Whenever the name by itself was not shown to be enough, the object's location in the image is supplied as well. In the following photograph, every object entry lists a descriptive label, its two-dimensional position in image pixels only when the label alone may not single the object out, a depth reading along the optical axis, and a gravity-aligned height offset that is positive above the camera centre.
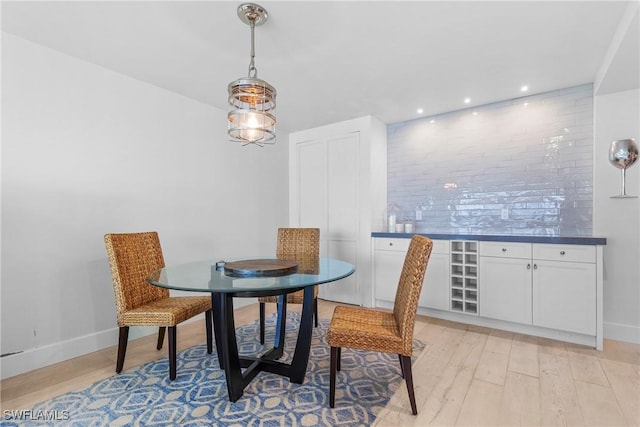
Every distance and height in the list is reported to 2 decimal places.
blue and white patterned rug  1.67 -1.12
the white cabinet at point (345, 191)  3.84 +0.28
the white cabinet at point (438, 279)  3.26 -0.72
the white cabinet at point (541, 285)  2.61 -0.66
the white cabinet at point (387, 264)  3.56 -0.62
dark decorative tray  1.90 -0.36
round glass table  1.66 -0.47
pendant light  1.85 +0.72
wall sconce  2.55 +0.48
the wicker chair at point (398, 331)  1.69 -0.68
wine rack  3.12 -0.66
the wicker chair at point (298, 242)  3.12 -0.31
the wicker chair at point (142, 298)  2.06 -0.64
